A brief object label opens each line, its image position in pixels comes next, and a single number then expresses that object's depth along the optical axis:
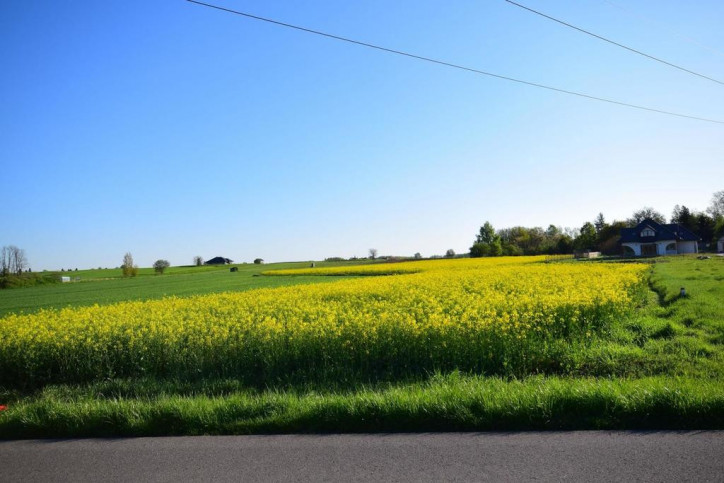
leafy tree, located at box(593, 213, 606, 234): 133.36
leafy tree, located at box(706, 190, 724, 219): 92.06
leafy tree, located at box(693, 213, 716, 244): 81.31
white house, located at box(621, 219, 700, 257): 67.13
